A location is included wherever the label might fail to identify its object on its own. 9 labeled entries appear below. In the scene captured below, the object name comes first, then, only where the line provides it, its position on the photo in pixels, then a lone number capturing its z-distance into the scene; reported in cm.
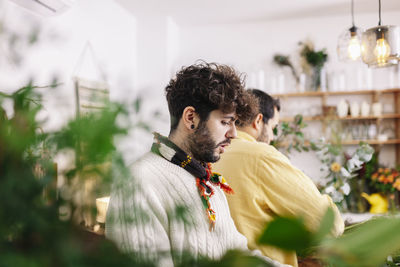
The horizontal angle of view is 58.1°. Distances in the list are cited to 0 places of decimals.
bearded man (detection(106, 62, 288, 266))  98
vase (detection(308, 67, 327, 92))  486
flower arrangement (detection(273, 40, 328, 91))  484
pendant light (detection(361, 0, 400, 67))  195
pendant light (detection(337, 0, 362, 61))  242
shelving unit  473
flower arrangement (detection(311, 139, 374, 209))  205
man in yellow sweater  129
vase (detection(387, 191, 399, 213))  408
